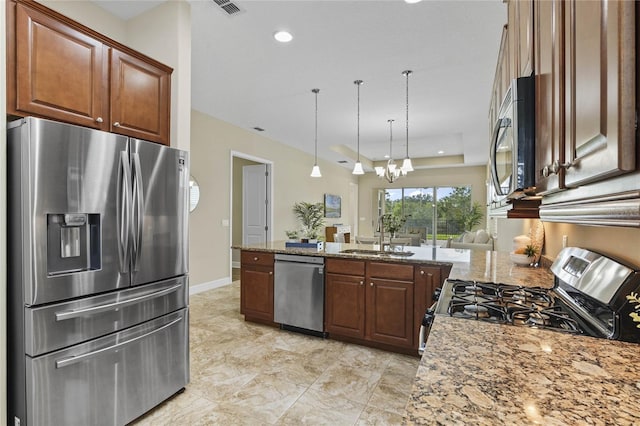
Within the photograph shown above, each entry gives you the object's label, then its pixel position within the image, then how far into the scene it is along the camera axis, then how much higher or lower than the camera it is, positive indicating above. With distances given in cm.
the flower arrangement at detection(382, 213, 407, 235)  342 -13
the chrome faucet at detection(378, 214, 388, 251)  324 -22
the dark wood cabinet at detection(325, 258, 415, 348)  279 -81
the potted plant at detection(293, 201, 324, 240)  760 -8
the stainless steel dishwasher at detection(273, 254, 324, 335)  317 -81
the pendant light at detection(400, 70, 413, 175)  458 +68
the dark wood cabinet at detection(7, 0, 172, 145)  156 +75
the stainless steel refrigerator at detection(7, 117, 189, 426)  150 -32
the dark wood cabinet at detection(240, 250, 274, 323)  346 -81
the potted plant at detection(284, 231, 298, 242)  426 -34
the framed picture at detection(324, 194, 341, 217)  900 +19
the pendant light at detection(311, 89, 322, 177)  426 +65
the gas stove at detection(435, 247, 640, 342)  98 -37
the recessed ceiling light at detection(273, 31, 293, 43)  289 +159
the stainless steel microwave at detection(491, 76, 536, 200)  100 +25
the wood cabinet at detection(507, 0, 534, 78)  112 +71
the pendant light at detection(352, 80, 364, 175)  494 +65
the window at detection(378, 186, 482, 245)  983 +9
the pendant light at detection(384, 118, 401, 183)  541 +77
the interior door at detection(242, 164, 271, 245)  677 +18
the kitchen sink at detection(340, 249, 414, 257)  307 -40
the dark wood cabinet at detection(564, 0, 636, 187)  48 +21
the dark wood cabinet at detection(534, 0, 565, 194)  77 +31
